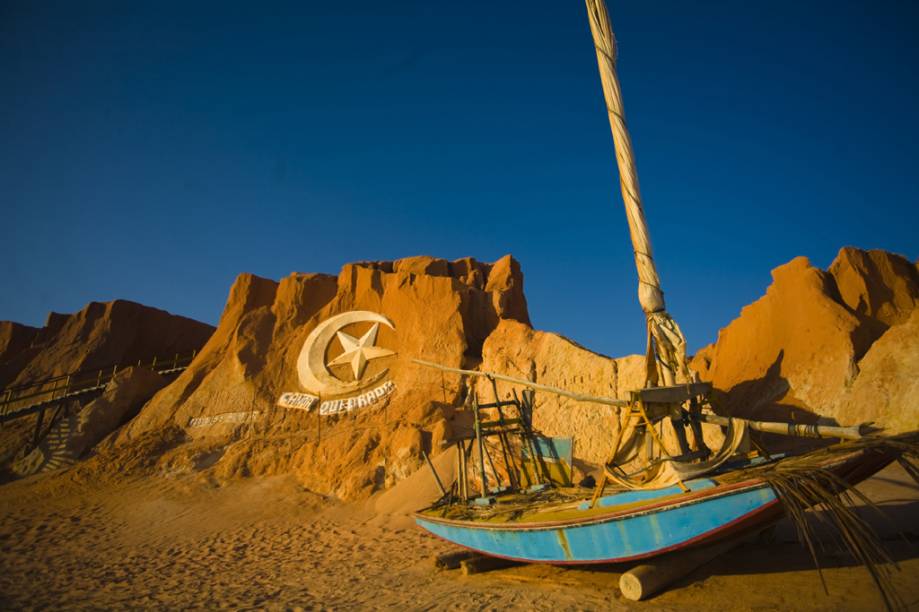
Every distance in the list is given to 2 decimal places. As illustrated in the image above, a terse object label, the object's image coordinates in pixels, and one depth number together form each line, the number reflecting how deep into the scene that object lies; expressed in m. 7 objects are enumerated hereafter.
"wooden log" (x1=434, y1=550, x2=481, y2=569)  11.89
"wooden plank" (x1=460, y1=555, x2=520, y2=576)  11.25
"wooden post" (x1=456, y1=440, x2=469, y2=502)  12.66
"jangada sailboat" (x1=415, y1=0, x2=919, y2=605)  6.89
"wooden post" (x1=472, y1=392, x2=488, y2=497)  12.30
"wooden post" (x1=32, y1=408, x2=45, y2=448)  28.80
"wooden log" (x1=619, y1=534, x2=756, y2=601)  7.99
